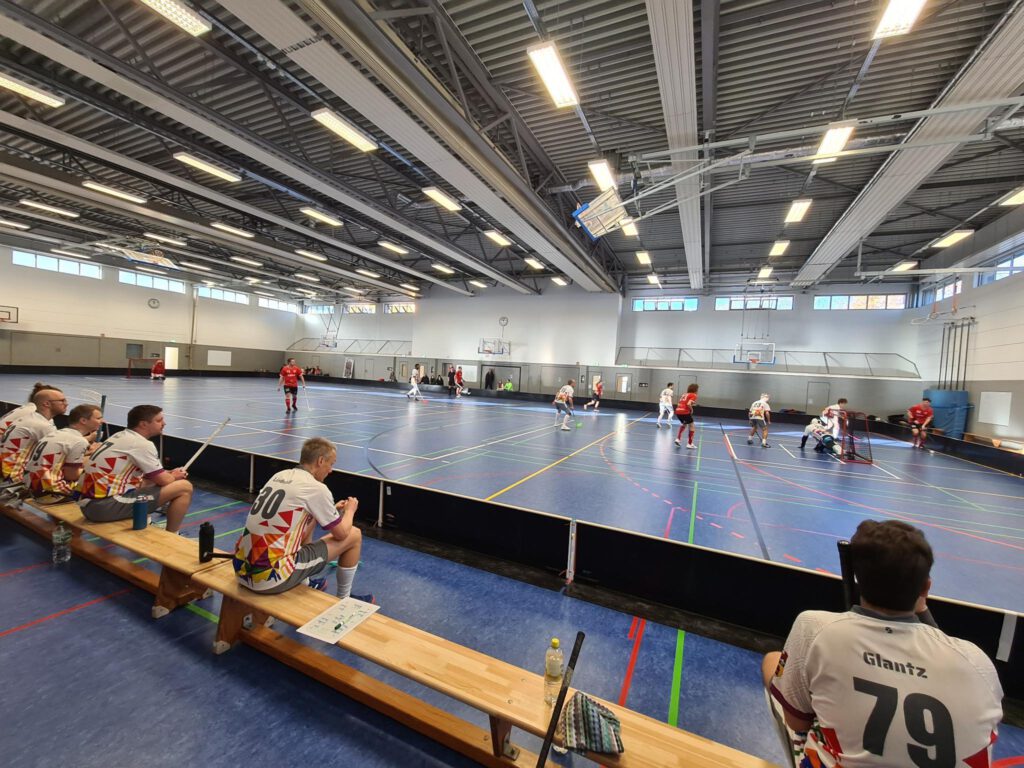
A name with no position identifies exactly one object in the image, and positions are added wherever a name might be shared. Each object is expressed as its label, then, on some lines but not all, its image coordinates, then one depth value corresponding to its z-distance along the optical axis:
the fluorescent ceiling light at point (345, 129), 8.58
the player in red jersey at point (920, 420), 15.12
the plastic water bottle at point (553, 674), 1.99
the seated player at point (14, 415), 4.68
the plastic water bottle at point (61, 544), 3.91
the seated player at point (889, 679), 1.23
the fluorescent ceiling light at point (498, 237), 16.85
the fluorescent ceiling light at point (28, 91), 8.16
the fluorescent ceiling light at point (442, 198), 12.30
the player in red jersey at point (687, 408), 11.85
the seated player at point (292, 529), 2.70
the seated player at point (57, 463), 4.11
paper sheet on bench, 2.31
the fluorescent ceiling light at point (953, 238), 15.87
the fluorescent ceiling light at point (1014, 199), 11.39
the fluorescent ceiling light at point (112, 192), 13.31
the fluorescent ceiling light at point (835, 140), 7.51
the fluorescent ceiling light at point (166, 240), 20.64
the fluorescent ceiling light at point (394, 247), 19.03
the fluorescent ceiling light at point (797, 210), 11.71
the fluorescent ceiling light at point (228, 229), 16.83
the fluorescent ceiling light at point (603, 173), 9.42
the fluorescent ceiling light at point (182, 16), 6.06
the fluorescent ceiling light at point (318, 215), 15.00
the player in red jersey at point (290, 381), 14.54
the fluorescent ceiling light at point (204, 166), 11.15
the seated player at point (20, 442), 4.50
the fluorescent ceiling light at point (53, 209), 16.34
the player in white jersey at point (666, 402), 17.09
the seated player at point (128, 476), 3.71
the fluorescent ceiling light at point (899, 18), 5.26
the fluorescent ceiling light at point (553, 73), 6.13
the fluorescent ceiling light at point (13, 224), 20.21
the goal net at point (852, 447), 12.18
